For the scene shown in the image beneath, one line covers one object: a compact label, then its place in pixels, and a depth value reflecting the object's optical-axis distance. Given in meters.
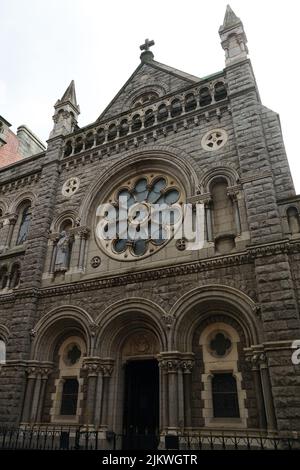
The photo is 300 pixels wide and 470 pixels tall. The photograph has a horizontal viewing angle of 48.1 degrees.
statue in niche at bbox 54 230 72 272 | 12.89
